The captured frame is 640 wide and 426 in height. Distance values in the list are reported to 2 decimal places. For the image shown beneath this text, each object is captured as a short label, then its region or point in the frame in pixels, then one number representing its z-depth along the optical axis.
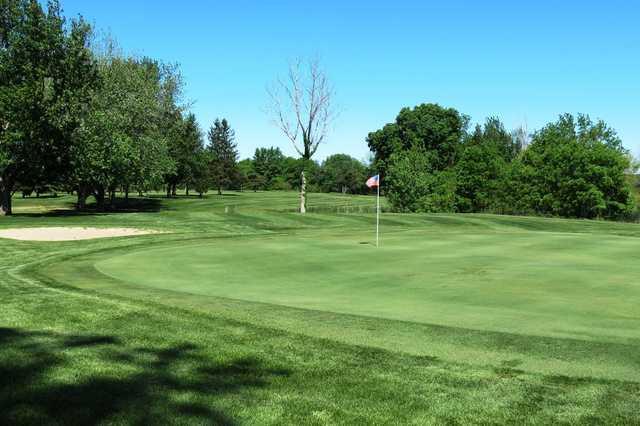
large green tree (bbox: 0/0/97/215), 37.00
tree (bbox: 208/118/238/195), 127.19
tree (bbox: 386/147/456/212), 72.00
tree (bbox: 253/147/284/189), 177.75
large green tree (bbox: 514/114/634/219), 63.06
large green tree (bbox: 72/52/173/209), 42.53
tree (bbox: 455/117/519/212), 74.00
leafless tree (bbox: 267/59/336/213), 56.28
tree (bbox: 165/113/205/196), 66.75
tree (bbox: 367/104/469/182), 100.31
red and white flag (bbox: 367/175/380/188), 23.85
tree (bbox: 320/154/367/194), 150.50
